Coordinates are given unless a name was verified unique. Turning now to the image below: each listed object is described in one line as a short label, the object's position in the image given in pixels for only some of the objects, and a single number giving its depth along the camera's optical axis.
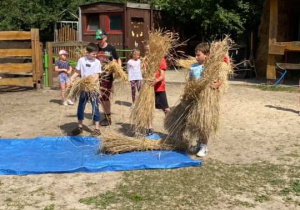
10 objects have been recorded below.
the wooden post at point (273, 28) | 12.26
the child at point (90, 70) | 5.99
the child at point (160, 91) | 5.73
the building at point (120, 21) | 16.11
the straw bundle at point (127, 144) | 5.20
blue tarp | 4.67
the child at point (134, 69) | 7.89
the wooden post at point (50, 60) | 11.19
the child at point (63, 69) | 9.08
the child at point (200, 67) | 5.04
